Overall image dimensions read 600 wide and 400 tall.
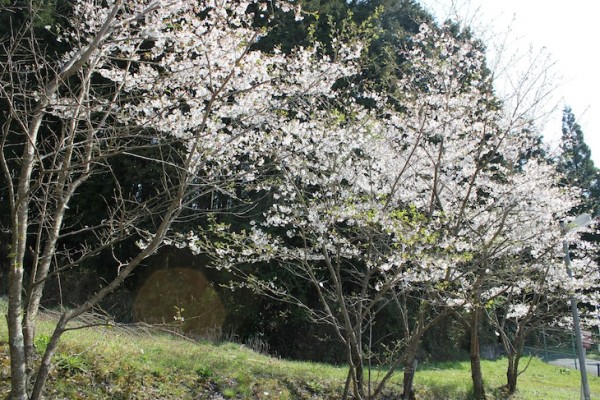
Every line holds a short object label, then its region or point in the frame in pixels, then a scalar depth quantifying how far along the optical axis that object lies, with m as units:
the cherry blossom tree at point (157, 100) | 3.55
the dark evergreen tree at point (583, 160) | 25.74
